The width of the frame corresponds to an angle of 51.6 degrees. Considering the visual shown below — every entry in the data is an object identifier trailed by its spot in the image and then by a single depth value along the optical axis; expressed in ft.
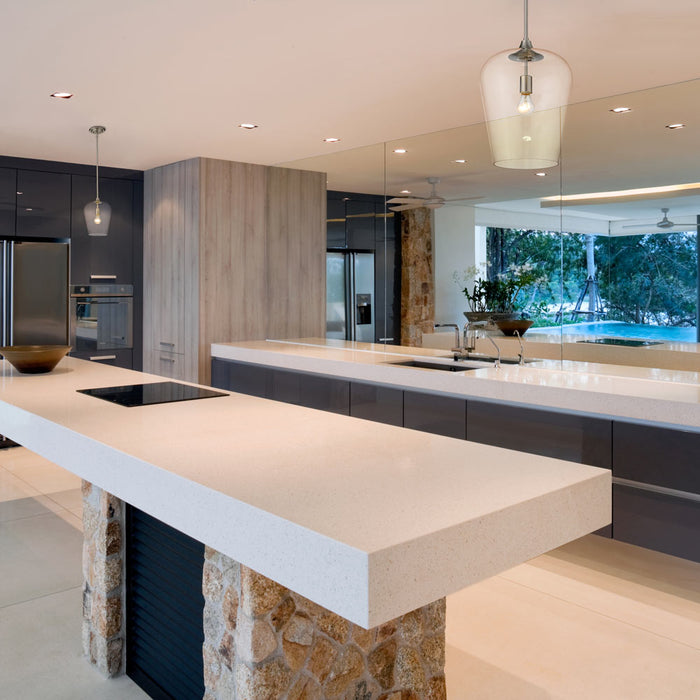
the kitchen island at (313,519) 4.40
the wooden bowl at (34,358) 11.44
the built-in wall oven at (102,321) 19.48
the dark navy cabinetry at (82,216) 18.21
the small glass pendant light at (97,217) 15.90
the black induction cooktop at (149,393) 9.21
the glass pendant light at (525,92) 6.76
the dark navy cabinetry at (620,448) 9.34
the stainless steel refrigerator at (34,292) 18.57
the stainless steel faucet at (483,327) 13.25
